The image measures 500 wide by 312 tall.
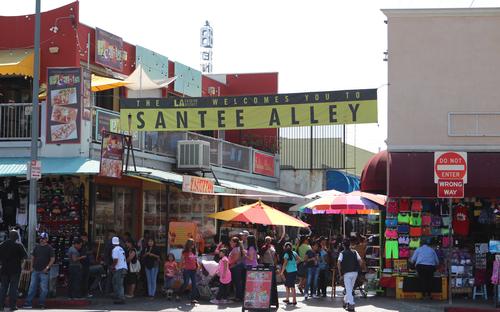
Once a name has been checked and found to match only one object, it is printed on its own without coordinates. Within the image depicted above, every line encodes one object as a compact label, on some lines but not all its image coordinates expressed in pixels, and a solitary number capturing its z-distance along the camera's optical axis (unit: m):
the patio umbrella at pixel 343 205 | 23.97
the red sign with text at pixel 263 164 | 33.50
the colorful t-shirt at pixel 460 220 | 21.36
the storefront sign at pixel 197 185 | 22.03
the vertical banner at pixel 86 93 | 21.36
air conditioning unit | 26.56
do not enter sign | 17.00
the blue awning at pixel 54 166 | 19.92
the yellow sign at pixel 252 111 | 19.88
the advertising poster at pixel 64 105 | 21.23
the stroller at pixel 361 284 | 21.72
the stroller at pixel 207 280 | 20.77
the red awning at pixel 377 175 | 21.80
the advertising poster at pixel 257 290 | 17.39
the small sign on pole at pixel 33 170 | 18.80
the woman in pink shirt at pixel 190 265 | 19.86
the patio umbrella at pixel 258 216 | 22.27
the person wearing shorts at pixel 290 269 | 19.55
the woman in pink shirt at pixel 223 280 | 19.80
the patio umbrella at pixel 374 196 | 23.66
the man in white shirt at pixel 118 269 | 19.19
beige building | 20.94
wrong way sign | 17.05
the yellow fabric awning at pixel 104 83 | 23.20
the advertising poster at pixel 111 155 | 19.78
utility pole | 19.06
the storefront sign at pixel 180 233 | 22.67
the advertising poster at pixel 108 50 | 24.94
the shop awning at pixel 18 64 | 22.98
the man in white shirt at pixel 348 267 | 18.59
